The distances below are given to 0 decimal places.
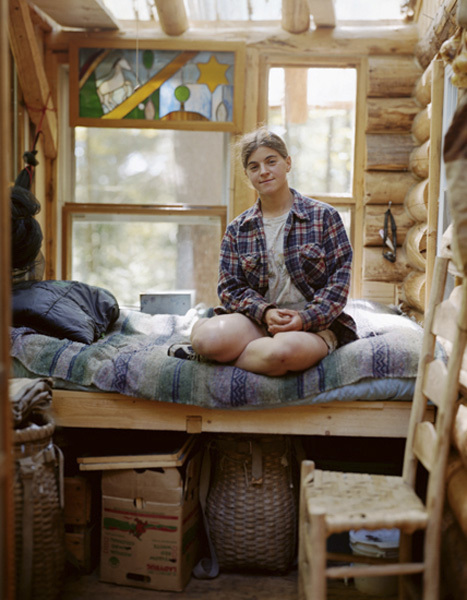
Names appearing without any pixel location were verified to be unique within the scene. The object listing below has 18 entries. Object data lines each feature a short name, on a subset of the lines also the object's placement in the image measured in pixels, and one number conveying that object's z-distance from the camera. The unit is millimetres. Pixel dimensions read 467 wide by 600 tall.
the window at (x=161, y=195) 4355
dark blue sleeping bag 2865
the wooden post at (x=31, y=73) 3725
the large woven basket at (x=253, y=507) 2488
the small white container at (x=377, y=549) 2293
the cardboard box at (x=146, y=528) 2391
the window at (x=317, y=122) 4312
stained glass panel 4164
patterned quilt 2422
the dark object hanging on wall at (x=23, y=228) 3111
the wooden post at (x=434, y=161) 2918
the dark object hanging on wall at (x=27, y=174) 3473
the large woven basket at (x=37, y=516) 2061
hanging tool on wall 4152
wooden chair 1738
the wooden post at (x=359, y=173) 4242
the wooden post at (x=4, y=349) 1340
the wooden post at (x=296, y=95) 4320
